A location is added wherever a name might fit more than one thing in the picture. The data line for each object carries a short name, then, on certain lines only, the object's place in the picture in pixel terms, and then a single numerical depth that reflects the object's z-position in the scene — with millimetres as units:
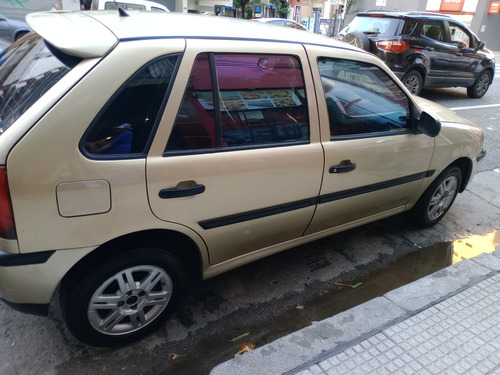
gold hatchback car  1829
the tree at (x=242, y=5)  33750
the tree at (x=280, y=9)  38534
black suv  8312
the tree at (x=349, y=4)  36934
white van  9216
